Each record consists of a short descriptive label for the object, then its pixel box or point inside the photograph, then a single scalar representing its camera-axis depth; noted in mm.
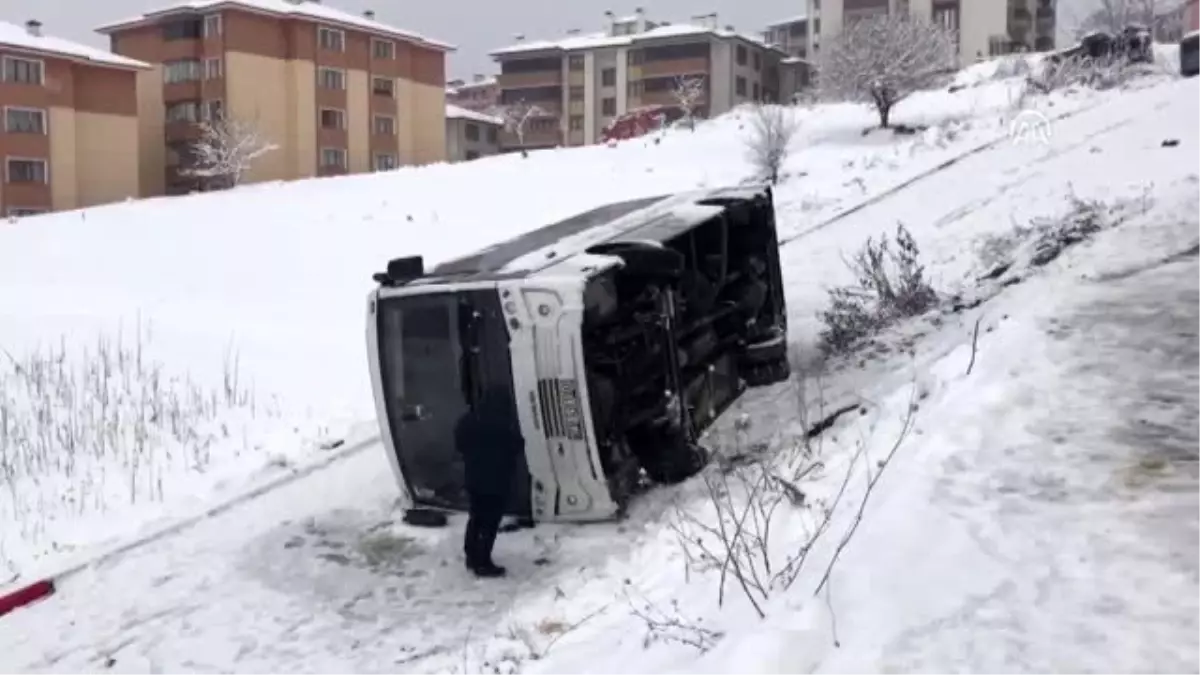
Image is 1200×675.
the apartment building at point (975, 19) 71062
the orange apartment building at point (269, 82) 54188
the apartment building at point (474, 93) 102750
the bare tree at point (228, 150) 50406
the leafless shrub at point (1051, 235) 11820
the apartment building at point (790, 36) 103312
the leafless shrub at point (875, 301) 11133
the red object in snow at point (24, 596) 7301
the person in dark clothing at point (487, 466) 7047
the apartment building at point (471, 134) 78500
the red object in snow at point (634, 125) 43234
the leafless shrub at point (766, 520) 4797
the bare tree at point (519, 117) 79625
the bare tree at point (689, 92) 67000
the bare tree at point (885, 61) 35406
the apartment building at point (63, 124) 45969
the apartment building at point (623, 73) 73562
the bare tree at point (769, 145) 26250
